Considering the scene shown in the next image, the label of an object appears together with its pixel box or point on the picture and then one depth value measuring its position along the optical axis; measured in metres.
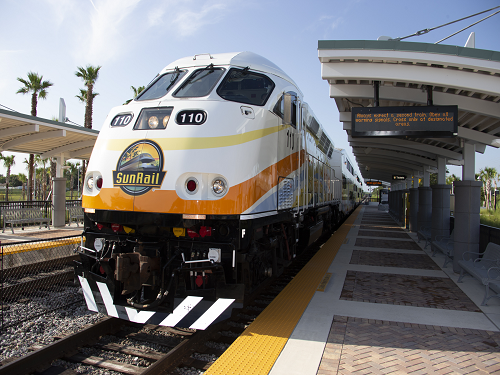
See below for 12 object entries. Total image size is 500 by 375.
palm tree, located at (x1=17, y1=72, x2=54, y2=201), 28.11
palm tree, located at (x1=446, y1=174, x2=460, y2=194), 70.87
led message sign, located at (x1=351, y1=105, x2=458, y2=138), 7.29
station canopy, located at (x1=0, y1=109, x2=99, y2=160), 11.67
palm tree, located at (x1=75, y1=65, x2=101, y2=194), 26.77
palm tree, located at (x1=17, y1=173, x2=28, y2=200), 63.70
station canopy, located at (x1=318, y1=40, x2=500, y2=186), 6.48
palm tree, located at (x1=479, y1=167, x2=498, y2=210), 59.60
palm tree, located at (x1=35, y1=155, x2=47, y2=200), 34.16
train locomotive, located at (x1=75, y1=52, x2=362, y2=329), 4.28
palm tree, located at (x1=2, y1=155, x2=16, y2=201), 48.25
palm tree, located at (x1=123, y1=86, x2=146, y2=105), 29.35
